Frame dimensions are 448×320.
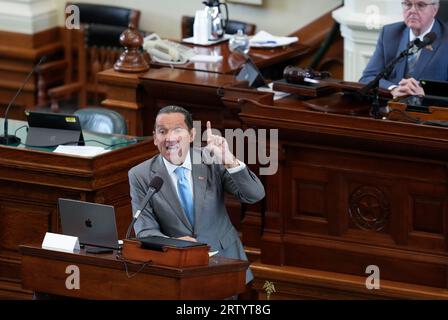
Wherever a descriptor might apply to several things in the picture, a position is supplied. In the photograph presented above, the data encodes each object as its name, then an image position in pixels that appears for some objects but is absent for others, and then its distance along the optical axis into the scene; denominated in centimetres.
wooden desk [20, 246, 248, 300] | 997
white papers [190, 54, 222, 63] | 1691
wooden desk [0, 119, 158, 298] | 1303
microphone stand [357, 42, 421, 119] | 1291
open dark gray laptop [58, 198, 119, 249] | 1064
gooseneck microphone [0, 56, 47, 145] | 1359
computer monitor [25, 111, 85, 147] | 1341
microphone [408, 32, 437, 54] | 1285
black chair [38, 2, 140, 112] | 1986
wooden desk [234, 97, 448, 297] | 1286
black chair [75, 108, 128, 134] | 1453
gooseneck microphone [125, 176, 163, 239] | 1038
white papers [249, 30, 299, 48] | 1766
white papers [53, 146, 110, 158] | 1309
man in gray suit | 1105
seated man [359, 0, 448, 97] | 1404
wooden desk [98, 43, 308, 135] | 1576
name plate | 1055
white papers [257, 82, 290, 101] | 1434
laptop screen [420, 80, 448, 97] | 1320
